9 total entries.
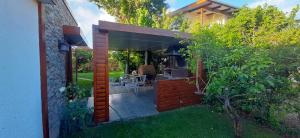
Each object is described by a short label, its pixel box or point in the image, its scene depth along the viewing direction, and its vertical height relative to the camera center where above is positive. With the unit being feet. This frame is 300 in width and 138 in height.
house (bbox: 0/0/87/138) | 6.09 -0.19
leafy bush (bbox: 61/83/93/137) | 12.46 -4.29
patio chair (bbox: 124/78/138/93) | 27.76 -3.45
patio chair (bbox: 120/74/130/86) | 28.80 -2.78
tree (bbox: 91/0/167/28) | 48.66 +19.59
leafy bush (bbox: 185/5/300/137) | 10.70 +0.01
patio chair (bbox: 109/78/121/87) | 29.41 -3.40
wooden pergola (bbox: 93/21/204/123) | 13.92 +0.33
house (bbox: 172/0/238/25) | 32.60 +12.86
